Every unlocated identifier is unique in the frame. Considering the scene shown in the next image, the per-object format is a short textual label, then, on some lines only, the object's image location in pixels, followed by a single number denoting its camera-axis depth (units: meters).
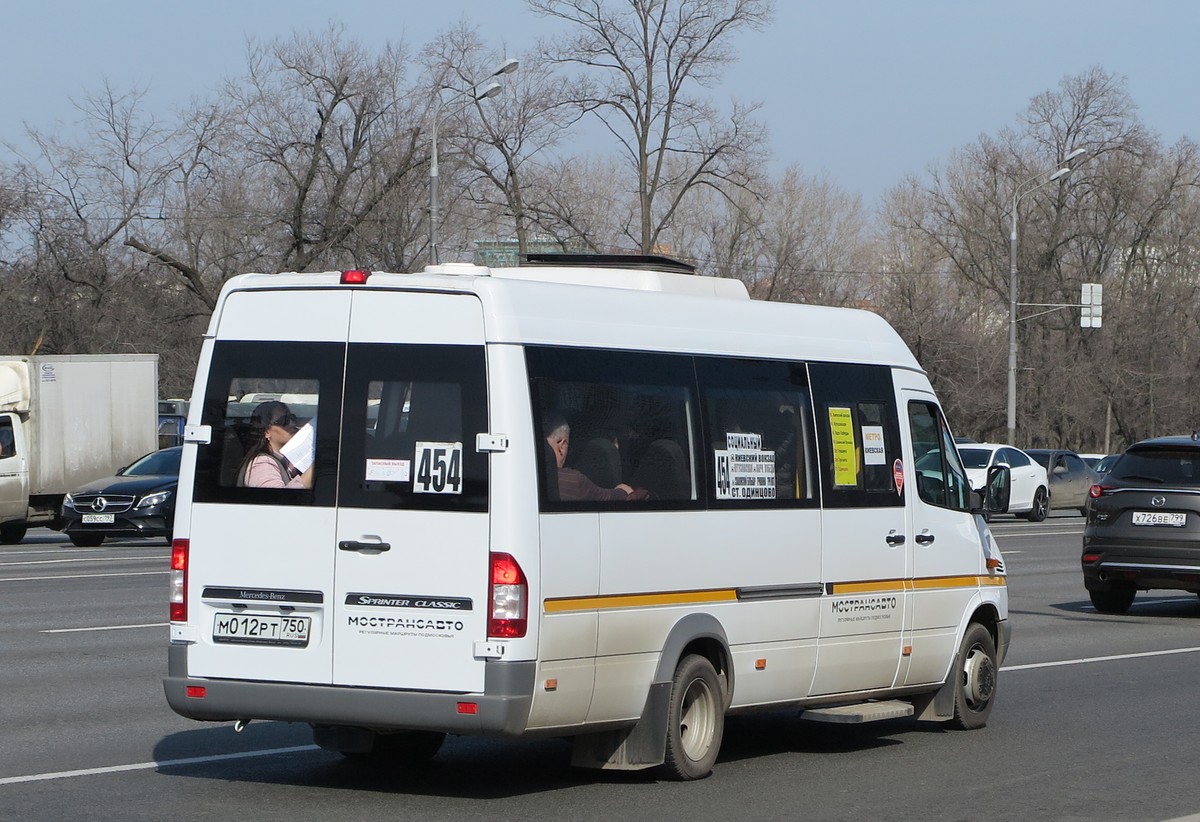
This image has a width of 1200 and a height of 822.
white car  36.06
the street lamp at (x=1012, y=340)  47.81
